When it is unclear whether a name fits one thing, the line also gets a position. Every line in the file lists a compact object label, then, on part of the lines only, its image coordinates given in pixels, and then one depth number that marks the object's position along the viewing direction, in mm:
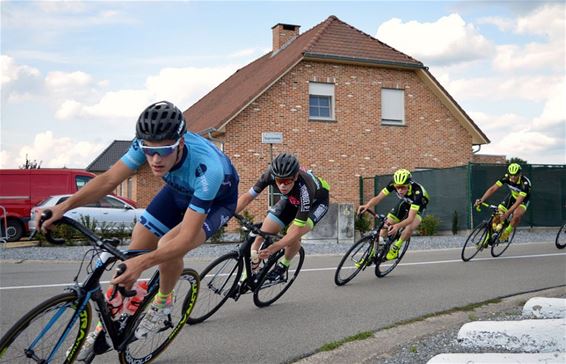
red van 19219
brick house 24359
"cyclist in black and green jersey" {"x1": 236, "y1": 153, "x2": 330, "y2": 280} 6547
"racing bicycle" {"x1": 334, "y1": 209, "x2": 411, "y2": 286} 9055
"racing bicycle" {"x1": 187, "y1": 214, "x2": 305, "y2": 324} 6383
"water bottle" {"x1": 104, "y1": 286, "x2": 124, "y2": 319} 4244
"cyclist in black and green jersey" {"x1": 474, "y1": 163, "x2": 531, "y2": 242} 12617
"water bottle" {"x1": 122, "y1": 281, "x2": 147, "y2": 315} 4438
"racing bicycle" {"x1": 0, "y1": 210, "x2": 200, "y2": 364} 3654
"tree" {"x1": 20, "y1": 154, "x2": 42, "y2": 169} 46844
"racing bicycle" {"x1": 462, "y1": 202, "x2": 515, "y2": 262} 12219
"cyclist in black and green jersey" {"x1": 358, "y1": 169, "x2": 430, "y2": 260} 9641
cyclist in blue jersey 3904
